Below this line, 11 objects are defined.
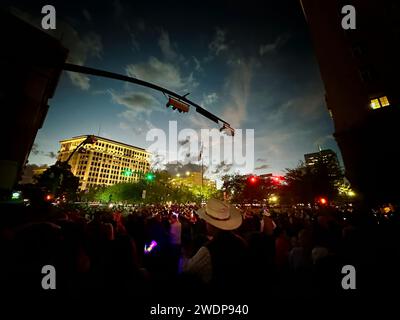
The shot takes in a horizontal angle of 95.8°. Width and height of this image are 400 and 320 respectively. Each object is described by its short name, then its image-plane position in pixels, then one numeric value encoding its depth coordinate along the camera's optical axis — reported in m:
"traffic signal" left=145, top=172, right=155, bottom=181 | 19.45
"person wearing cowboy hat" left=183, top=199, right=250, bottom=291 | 2.16
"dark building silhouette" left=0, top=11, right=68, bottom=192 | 8.21
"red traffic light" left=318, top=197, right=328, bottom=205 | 27.28
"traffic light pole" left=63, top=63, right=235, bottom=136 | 5.42
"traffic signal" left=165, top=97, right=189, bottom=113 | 7.03
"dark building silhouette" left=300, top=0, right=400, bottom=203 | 17.70
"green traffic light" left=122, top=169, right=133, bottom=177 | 19.83
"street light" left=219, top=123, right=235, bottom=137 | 9.55
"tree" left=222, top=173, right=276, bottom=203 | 43.50
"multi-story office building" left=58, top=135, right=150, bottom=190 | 117.91
